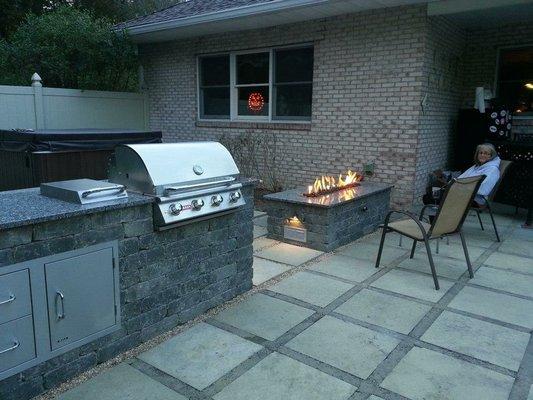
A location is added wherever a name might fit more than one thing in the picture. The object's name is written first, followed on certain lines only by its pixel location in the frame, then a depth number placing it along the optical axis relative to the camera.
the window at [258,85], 7.91
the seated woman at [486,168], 5.43
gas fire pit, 4.99
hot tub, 5.81
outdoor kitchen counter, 2.20
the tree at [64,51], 9.34
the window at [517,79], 7.36
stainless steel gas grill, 2.84
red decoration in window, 8.51
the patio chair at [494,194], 5.32
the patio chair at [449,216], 3.82
